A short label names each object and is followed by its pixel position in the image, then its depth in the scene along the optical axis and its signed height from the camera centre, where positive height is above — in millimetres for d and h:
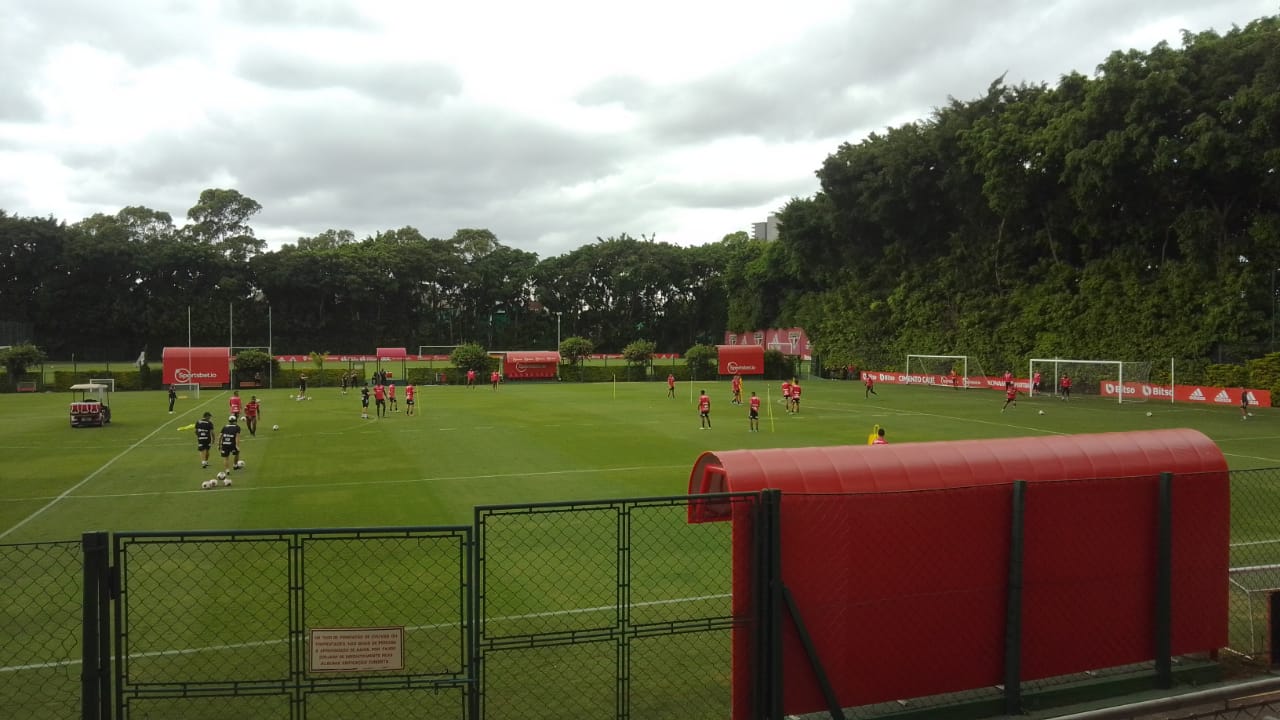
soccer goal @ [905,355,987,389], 58812 -2648
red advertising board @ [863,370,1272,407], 41041 -3064
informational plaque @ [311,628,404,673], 5430 -2066
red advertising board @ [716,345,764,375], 69438 -1995
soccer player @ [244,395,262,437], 28062 -2744
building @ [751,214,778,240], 145375 +18807
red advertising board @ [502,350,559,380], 66750 -2451
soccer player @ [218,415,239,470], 19812 -2565
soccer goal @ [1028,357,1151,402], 47438 -2507
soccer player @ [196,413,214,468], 20500 -2525
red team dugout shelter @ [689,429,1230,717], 5949 -1664
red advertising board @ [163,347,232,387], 53781 -2061
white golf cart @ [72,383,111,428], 30781 -2812
